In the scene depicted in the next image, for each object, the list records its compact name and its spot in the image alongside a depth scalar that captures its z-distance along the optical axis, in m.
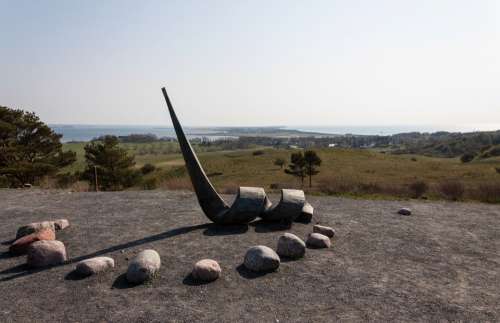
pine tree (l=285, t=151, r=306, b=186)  41.78
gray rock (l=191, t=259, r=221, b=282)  6.82
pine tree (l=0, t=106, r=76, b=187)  27.81
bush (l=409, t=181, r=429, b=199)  16.68
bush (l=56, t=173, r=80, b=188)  28.69
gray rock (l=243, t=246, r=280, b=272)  7.20
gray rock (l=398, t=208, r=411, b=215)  12.44
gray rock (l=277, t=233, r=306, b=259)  7.93
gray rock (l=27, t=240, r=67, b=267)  7.71
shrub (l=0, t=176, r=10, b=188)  24.53
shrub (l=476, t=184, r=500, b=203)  15.60
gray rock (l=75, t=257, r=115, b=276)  7.15
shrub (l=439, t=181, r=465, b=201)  16.20
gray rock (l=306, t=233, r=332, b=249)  8.66
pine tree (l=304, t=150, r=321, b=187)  41.47
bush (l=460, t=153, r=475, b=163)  73.38
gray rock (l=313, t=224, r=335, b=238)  9.53
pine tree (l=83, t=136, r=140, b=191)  31.80
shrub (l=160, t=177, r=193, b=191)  18.53
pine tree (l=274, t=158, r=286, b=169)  60.25
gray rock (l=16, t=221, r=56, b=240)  9.44
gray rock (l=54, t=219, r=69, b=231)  10.16
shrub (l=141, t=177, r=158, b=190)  20.27
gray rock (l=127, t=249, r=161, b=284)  6.79
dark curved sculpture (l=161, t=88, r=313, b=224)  9.97
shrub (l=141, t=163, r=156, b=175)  57.28
